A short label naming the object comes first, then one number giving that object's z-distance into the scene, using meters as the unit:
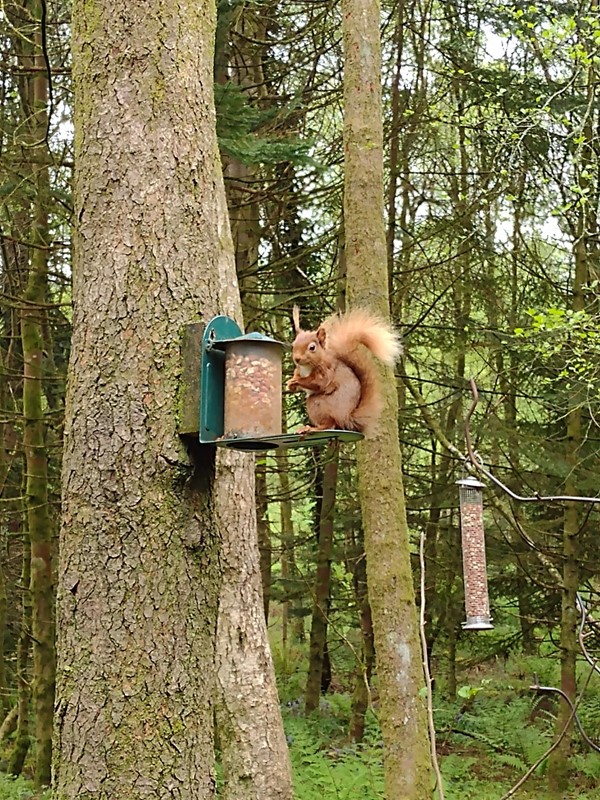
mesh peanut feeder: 3.27
